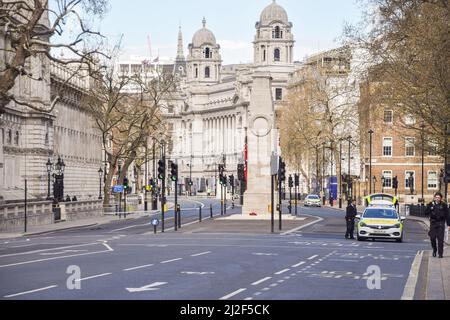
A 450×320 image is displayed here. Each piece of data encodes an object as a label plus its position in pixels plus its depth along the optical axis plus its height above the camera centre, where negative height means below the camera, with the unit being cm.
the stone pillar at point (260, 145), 7725 +362
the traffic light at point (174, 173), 6097 +142
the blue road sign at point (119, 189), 9618 +99
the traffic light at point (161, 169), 6019 +158
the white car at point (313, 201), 11569 -12
